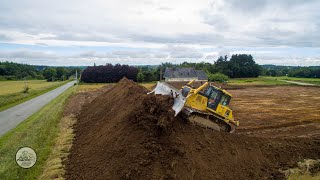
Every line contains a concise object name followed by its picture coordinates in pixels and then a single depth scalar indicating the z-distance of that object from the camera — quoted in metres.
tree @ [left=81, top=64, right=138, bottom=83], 54.09
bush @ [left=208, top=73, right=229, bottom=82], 52.06
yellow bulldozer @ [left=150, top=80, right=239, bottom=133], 10.14
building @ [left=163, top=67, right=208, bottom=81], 51.80
